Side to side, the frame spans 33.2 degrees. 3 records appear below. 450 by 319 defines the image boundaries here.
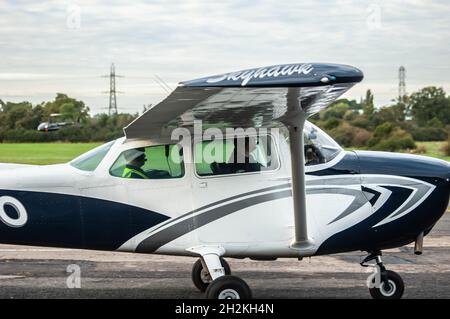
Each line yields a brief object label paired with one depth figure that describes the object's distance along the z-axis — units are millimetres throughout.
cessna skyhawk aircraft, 7555
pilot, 7656
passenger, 7633
